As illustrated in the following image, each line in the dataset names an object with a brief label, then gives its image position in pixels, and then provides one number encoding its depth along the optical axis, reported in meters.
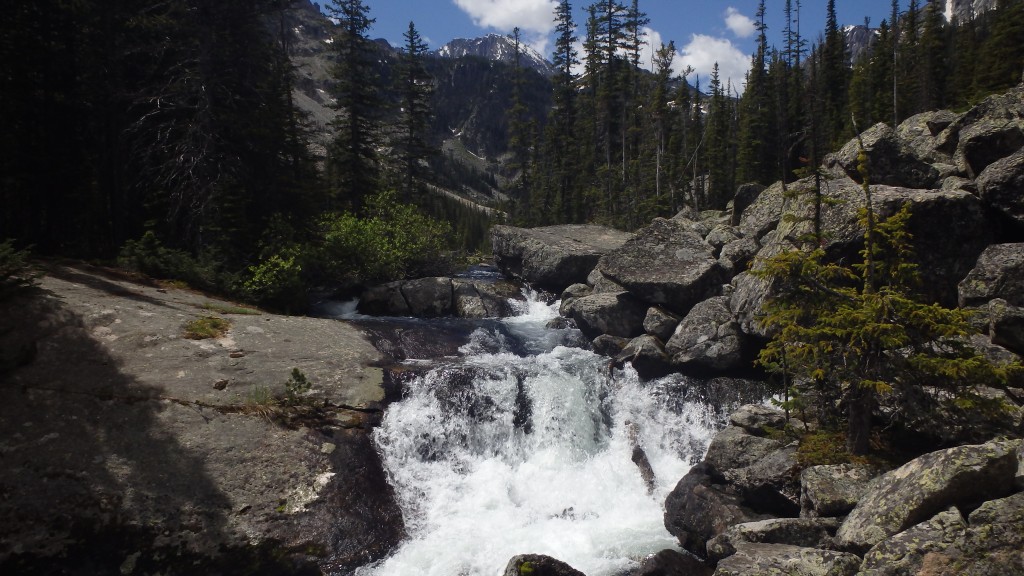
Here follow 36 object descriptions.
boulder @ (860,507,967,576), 6.40
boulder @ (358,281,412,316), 22.50
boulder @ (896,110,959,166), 19.25
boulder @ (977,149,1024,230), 12.68
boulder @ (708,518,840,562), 8.35
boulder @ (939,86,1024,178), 14.85
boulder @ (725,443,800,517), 9.92
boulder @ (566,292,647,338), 19.25
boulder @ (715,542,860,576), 7.14
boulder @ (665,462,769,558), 9.98
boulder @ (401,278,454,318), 22.58
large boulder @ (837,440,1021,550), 6.94
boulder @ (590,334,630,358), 18.20
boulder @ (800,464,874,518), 8.68
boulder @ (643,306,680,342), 17.70
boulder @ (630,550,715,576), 9.33
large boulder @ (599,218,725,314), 18.70
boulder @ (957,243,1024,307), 11.83
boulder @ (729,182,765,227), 24.27
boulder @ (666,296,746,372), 15.27
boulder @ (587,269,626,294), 20.69
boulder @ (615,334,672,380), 16.09
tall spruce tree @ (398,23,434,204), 37.84
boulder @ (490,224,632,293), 24.97
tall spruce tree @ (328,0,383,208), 30.72
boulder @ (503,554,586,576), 8.11
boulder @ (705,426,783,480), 10.98
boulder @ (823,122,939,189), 16.56
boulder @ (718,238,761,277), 18.66
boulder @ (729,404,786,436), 11.66
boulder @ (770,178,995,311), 12.98
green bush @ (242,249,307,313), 18.39
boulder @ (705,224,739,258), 20.75
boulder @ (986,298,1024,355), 10.97
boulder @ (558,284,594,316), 22.52
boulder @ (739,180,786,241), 18.77
